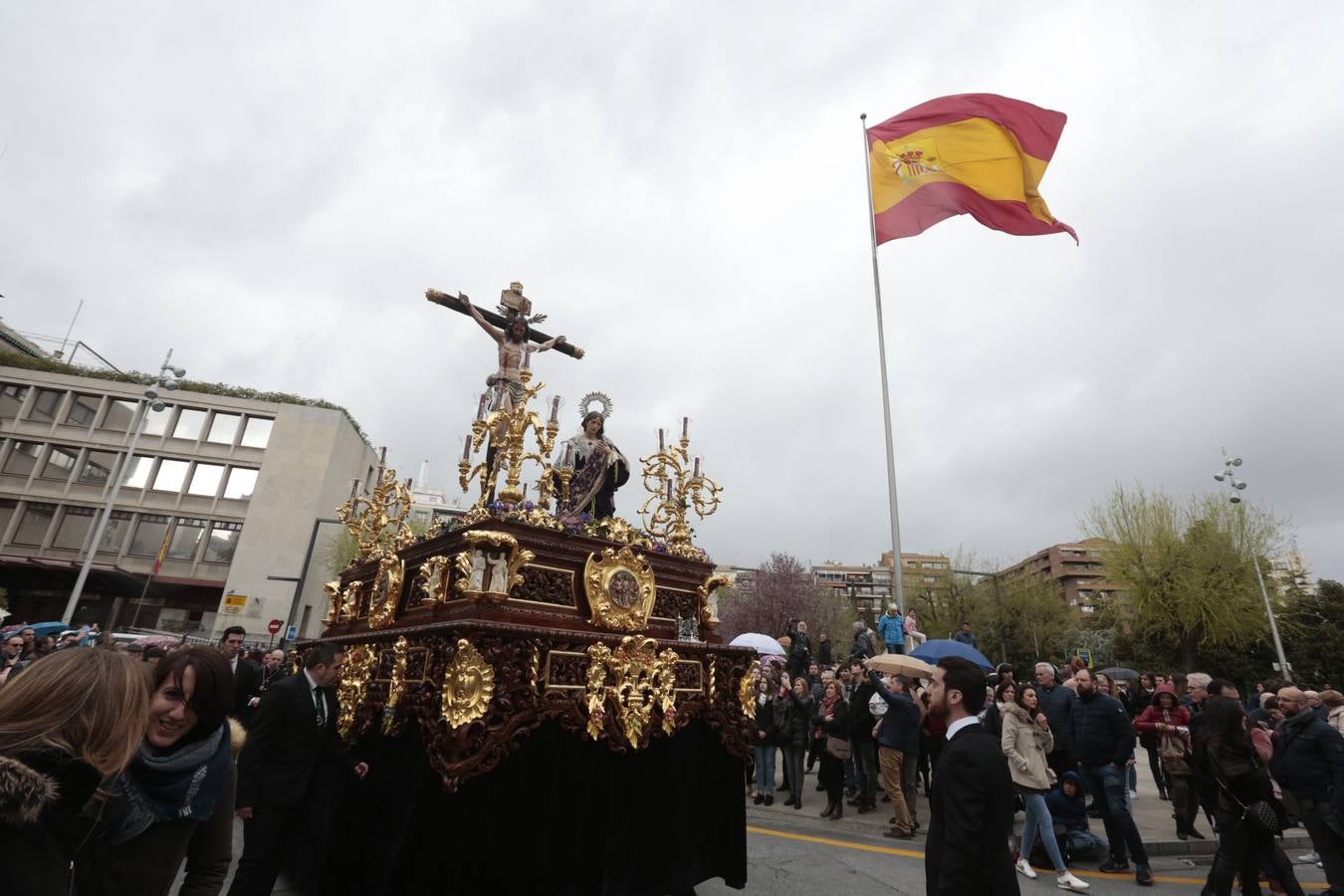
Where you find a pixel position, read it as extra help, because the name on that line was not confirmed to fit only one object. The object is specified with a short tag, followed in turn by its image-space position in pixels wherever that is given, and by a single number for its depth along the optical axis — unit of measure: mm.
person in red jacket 8148
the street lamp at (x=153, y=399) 19234
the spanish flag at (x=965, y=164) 12289
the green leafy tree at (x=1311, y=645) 29531
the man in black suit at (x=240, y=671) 7859
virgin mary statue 6457
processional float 4469
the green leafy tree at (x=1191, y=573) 26484
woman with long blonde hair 1666
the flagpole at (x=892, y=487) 11352
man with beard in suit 3070
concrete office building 32750
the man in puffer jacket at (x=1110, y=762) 6793
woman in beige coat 6460
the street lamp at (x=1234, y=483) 22375
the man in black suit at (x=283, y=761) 4438
